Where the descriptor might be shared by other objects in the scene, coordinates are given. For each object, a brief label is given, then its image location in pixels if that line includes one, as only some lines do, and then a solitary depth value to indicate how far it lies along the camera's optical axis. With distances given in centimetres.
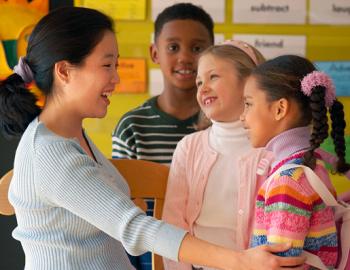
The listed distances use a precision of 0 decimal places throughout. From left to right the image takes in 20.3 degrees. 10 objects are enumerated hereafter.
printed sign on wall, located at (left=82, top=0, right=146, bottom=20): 357
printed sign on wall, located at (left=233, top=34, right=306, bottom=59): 359
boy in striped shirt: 297
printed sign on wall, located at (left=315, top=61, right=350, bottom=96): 356
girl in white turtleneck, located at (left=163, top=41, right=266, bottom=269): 232
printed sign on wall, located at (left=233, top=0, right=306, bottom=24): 356
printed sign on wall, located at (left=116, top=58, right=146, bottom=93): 363
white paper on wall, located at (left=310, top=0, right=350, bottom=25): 354
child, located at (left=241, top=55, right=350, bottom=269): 174
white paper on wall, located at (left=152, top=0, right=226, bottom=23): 355
